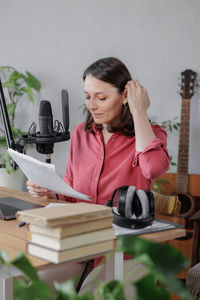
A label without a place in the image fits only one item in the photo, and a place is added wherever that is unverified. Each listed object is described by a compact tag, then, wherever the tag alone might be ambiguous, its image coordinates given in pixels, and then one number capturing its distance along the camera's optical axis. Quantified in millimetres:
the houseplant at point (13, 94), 3344
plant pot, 3332
